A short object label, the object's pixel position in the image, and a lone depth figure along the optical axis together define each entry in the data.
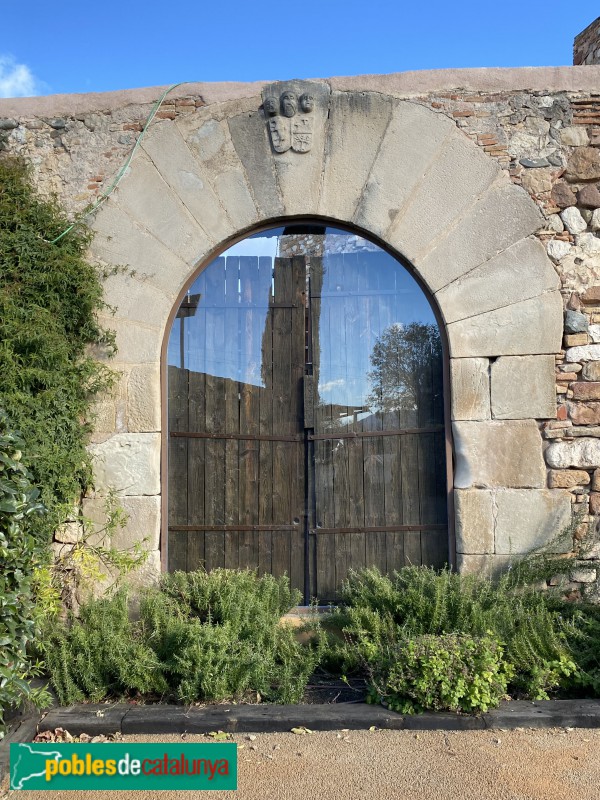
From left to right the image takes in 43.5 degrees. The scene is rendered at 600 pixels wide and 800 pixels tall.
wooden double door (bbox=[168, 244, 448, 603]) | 4.64
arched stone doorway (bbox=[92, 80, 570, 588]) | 4.38
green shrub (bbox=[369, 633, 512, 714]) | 3.39
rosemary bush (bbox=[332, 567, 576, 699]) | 3.74
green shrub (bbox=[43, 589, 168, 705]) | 3.66
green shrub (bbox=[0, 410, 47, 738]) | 3.05
